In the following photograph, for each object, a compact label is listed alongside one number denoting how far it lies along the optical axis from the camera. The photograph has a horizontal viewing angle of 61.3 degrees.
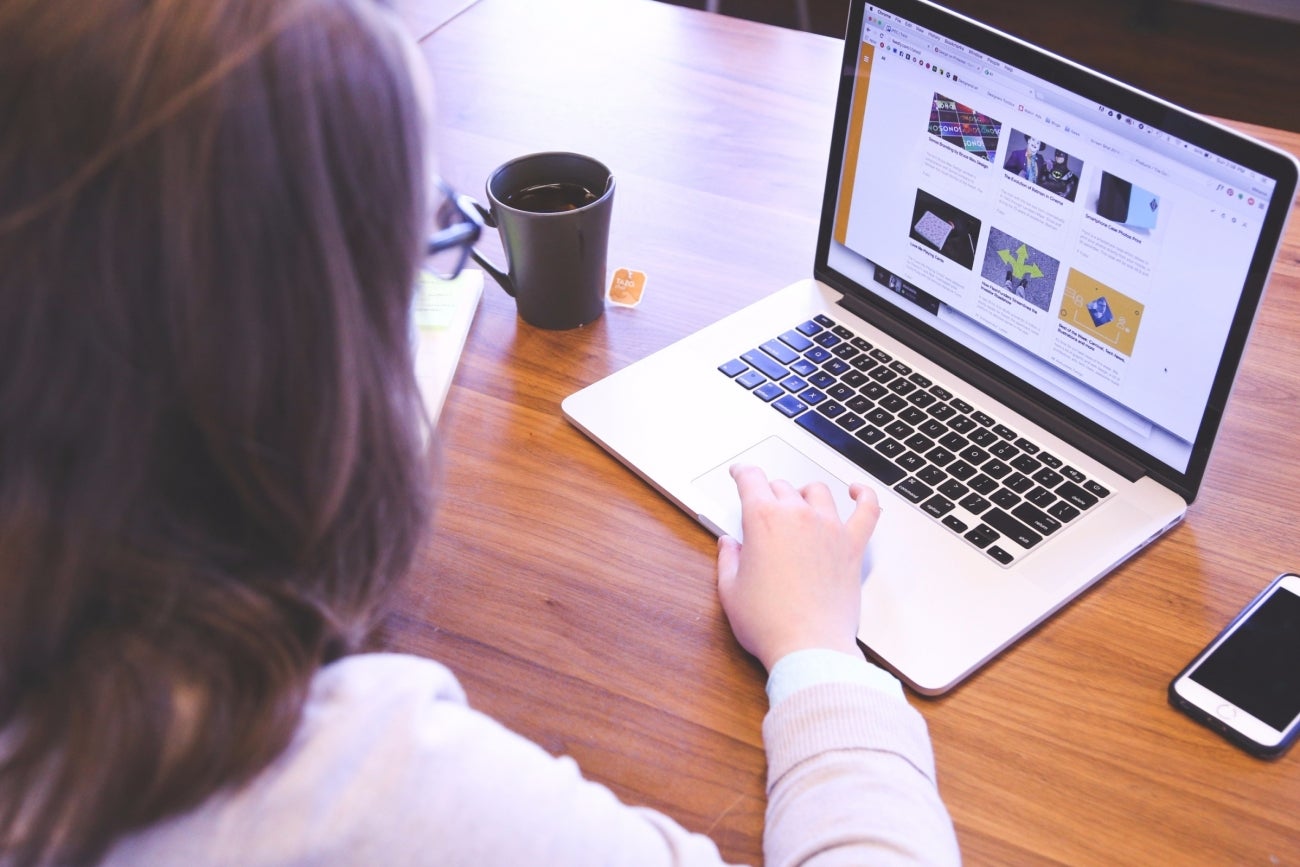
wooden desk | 0.66
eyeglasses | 0.69
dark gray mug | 0.96
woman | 0.42
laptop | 0.74
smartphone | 0.68
